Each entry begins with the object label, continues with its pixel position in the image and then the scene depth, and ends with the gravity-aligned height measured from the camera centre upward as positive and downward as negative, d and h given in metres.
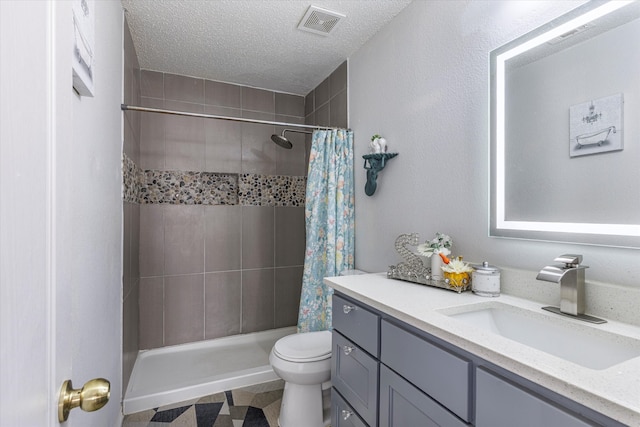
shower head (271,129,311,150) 2.56 +0.59
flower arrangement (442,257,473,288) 1.36 -0.26
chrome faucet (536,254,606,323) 1.00 -0.22
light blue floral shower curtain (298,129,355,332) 2.33 -0.05
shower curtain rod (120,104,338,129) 1.86 +0.65
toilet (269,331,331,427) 1.73 -0.90
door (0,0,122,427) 0.33 +0.01
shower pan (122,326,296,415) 2.07 -1.18
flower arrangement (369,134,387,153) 2.03 +0.44
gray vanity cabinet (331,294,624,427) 0.70 -0.49
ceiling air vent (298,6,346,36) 1.93 +1.22
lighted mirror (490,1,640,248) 0.99 +0.30
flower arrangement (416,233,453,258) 1.50 -0.16
